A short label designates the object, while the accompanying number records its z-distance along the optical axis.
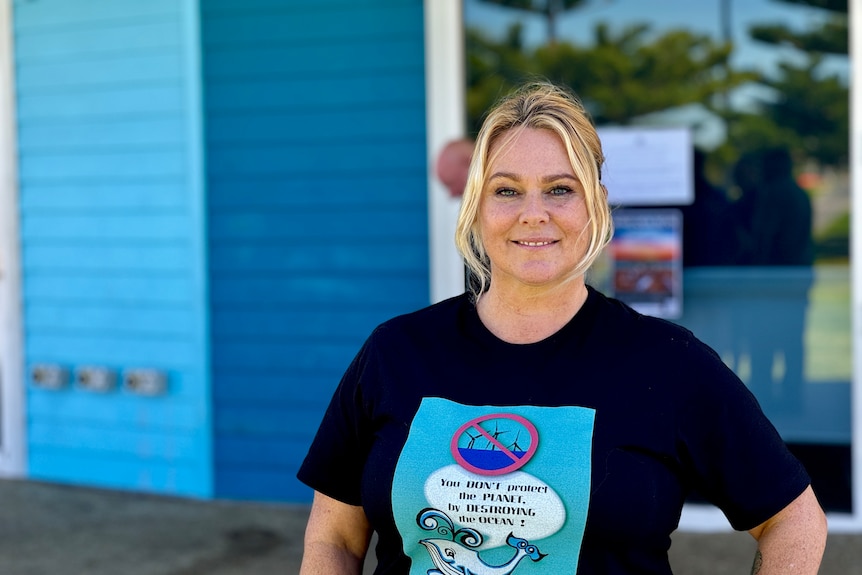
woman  1.72
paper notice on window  4.27
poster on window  4.32
